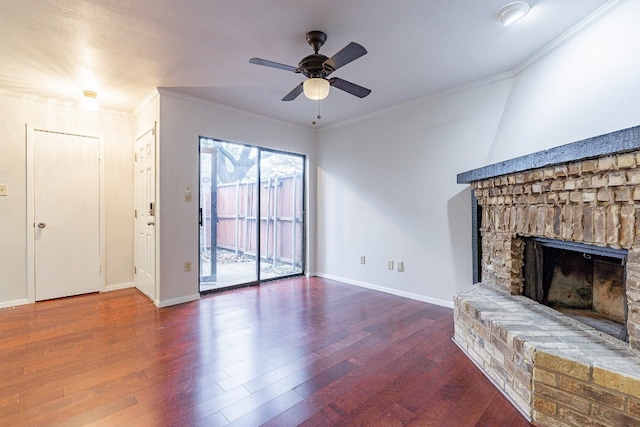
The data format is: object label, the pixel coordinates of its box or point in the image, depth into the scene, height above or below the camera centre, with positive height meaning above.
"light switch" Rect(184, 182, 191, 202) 3.61 +0.28
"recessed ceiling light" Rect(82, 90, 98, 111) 3.32 +1.29
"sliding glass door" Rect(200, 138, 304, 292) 4.03 +0.01
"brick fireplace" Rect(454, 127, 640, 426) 1.44 -0.61
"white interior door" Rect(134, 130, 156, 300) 3.58 +0.03
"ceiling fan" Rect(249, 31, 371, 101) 2.09 +1.10
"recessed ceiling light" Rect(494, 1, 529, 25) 1.94 +1.38
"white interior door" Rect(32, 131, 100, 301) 3.60 +0.01
